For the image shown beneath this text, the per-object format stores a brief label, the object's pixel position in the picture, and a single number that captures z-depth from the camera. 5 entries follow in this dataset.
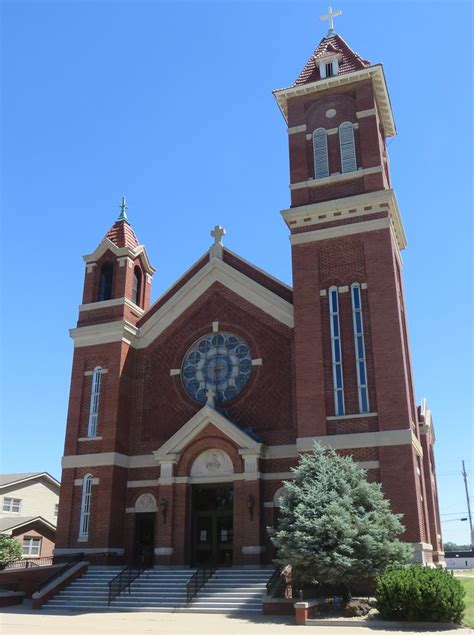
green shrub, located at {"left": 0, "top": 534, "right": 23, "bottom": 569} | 33.94
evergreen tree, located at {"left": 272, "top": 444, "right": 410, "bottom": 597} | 18.08
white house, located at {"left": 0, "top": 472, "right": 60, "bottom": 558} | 42.06
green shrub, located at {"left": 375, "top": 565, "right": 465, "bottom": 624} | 15.54
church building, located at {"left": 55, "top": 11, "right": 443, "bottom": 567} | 23.97
